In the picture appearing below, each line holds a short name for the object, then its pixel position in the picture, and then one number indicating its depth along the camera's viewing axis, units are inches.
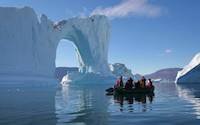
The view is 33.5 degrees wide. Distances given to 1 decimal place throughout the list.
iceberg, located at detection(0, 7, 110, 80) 2092.8
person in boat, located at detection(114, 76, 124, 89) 1073.5
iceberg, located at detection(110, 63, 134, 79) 5123.0
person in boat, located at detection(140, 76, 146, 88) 1041.5
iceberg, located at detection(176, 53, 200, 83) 2752.7
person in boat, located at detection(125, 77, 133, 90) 1016.9
